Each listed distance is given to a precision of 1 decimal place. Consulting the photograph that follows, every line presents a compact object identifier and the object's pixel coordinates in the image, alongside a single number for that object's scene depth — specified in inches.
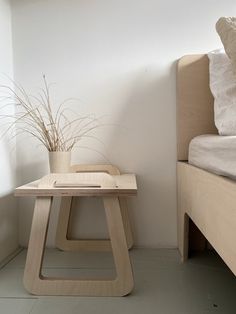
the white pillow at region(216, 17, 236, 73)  33.2
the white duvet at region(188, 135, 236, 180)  24.0
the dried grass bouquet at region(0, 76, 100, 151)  50.7
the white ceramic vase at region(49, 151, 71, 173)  44.0
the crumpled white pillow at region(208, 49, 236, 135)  35.2
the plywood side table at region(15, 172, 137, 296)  33.8
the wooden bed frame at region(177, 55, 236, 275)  24.4
